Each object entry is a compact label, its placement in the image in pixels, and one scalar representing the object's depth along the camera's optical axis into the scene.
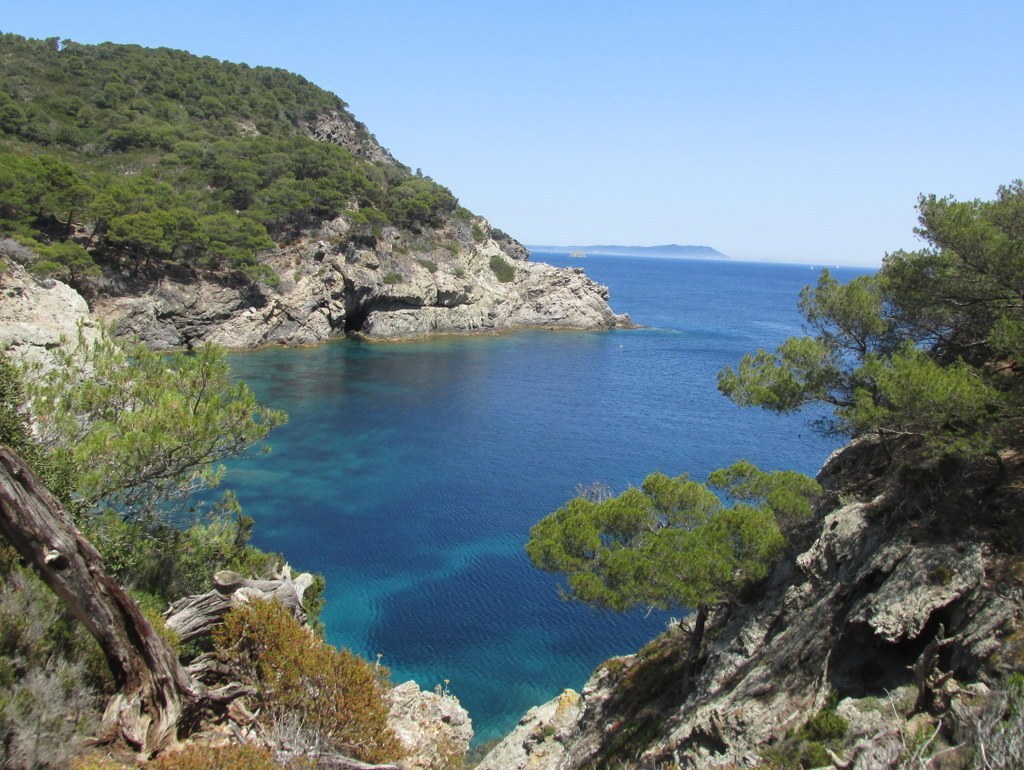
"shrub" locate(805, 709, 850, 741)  7.53
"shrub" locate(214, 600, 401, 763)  7.95
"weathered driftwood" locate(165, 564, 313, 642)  8.47
